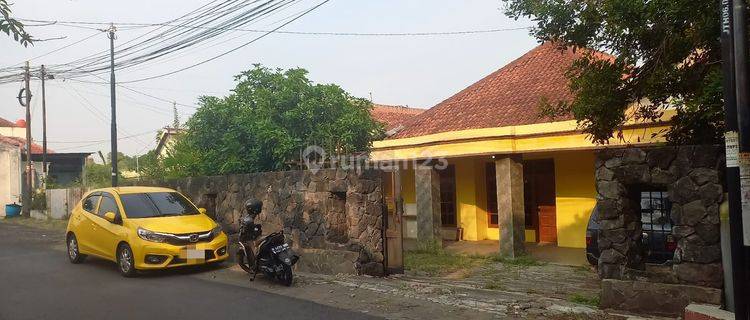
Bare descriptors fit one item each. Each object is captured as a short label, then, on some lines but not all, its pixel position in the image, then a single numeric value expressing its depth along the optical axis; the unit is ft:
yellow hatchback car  30.09
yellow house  39.43
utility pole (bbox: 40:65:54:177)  87.06
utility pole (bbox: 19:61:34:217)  84.69
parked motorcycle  27.48
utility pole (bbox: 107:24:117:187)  59.36
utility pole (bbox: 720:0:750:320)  14.60
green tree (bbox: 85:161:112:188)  88.03
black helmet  30.37
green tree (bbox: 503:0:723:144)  19.93
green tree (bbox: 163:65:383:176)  47.60
